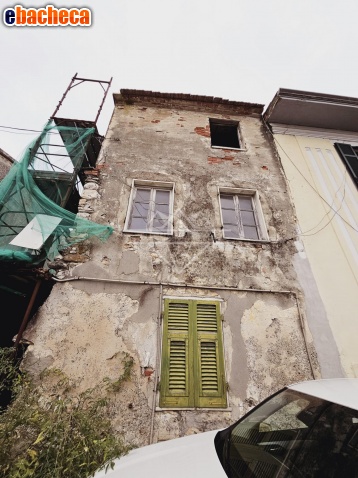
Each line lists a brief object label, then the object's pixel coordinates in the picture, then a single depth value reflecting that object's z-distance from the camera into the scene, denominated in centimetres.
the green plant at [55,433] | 213
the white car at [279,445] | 130
